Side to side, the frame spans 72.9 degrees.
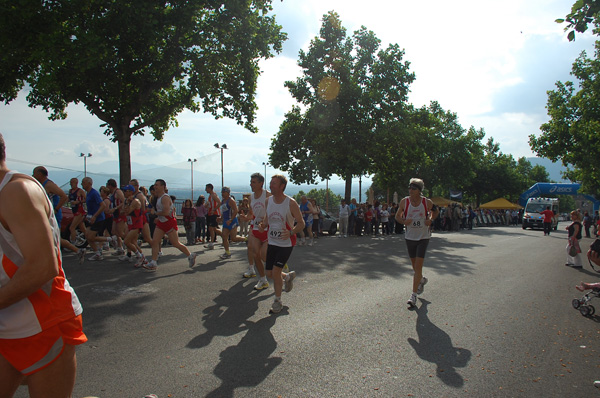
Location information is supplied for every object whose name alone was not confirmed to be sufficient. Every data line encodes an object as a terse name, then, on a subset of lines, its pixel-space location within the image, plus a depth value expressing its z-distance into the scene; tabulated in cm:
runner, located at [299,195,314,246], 1582
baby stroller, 598
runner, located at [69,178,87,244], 982
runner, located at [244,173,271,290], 716
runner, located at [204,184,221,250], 1170
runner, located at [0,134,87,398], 170
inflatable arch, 4406
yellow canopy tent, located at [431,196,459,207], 4913
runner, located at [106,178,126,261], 978
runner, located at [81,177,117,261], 961
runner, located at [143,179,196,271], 851
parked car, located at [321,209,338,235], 2256
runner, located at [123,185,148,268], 893
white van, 3431
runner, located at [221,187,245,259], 1021
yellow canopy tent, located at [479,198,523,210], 5224
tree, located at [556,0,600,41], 724
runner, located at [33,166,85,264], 770
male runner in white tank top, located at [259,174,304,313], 572
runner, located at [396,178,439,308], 645
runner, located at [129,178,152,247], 926
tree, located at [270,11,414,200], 2684
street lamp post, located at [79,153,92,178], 5124
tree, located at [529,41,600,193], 3409
